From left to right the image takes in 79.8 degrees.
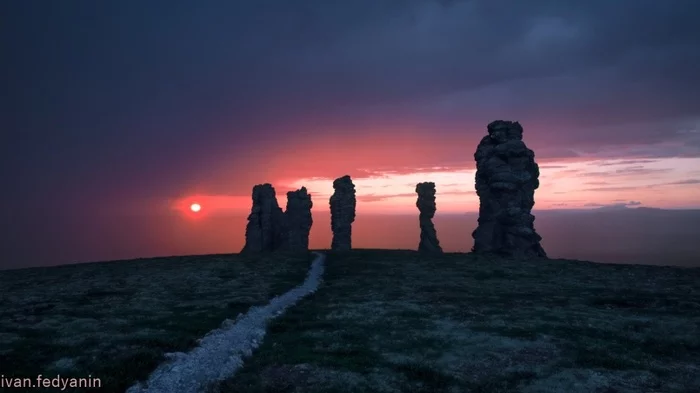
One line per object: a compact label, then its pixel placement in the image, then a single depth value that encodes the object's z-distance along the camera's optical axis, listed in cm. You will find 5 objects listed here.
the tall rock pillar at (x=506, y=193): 8506
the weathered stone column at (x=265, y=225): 11312
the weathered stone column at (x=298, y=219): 11079
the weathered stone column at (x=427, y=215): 10706
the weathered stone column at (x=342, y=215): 11144
